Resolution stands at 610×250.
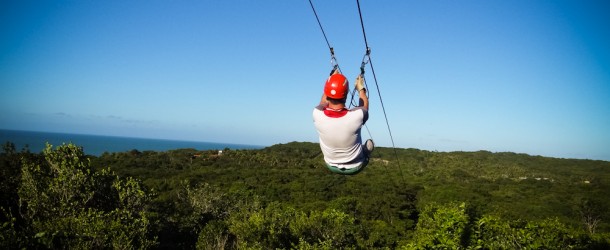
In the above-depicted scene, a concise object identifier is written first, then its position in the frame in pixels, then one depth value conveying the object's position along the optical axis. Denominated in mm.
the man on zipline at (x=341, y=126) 3701
